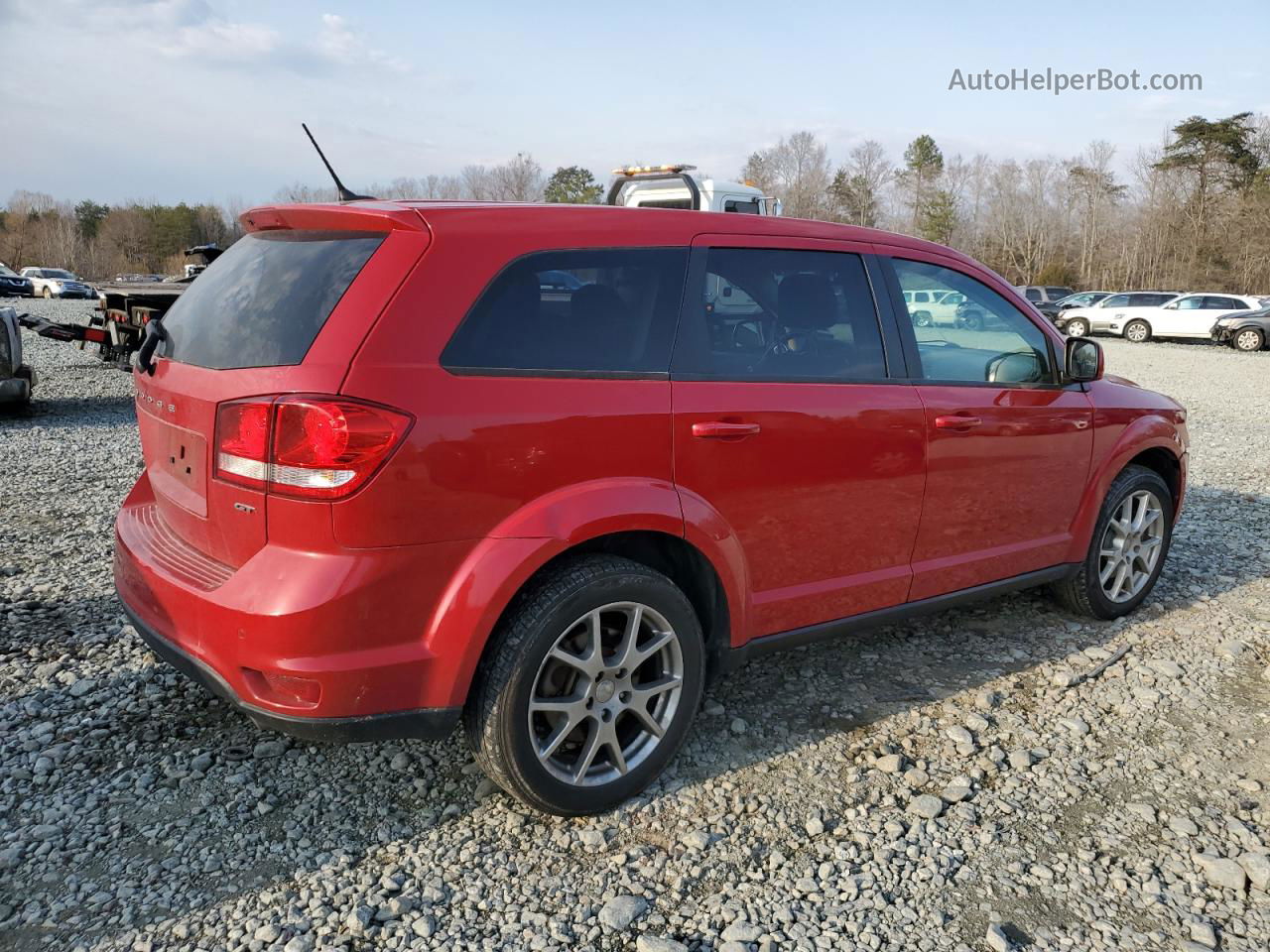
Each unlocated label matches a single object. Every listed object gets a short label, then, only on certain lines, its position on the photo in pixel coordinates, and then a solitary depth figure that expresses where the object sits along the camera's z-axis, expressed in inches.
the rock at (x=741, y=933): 95.7
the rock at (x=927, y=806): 118.3
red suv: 96.7
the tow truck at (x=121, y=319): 391.2
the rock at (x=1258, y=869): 106.2
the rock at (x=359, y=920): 95.2
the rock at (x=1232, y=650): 170.2
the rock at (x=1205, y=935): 96.6
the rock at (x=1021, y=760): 130.6
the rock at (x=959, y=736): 137.0
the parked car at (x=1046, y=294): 1341.0
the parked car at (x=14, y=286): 1576.0
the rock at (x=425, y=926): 95.0
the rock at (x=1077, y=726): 140.9
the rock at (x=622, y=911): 97.3
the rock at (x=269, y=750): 126.1
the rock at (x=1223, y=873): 106.0
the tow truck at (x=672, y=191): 485.1
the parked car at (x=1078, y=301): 1309.1
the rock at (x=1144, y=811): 118.7
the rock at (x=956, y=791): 122.2
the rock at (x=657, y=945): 93.9
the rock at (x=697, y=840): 110.7
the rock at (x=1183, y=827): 115.8
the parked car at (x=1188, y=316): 1164.5
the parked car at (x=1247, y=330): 1096.2
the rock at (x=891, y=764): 128.3
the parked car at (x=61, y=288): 1642.5
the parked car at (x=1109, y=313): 1240.2
